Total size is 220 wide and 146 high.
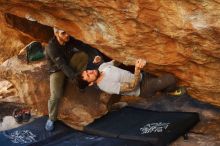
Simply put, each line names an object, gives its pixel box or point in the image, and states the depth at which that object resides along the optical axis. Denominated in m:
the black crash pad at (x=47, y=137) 7.12
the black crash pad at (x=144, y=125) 6.62
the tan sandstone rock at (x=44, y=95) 7.89
